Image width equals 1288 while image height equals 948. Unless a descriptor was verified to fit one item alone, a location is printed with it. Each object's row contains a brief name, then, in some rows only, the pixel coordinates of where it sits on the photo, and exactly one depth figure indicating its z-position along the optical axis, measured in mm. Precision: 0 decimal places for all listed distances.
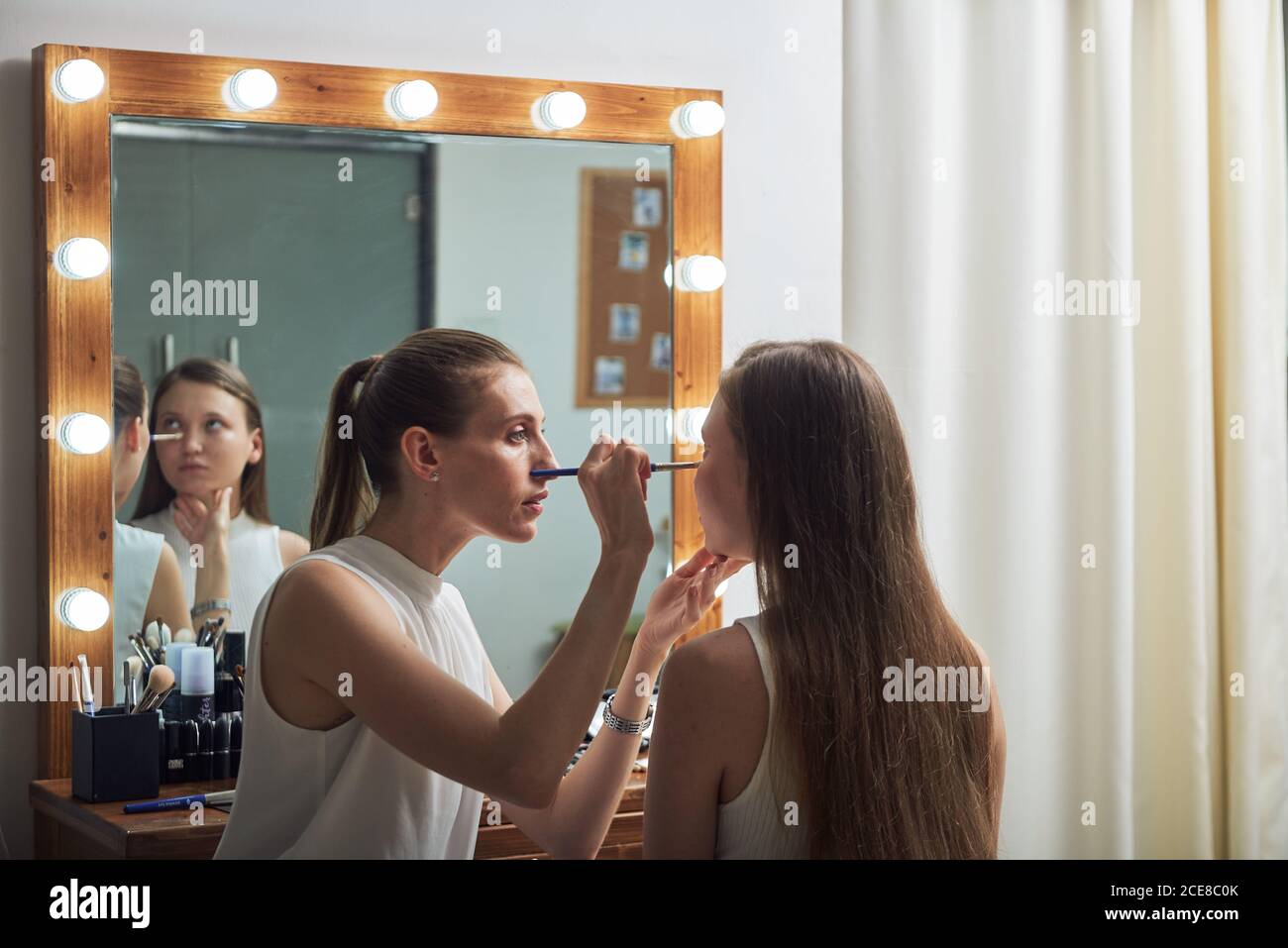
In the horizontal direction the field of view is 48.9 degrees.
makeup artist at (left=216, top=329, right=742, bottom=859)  1176
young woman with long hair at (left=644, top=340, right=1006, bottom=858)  1098
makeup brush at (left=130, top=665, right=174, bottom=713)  1690
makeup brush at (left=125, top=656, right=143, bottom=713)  1729
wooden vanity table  1528
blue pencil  1613
